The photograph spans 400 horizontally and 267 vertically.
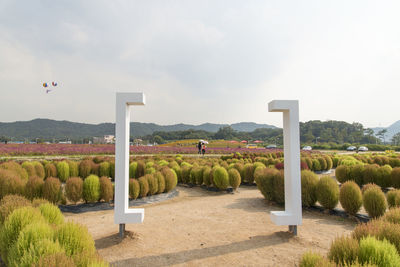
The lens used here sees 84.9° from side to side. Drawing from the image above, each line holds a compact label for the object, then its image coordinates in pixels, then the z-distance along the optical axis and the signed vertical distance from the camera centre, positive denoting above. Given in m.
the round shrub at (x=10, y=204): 3.24 -0.95
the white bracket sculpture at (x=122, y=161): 4.07 -0.34
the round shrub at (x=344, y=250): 2.14 -1.09
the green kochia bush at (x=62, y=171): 10.58 -1.32
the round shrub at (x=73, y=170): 10.90 -1.31
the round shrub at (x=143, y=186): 7.46 -1.46
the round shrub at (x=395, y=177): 8.43 -1.37
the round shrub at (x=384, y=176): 8.79 -1.40
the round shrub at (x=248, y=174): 10.48 -1.50
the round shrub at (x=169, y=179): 8.51 -1.40
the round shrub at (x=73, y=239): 2.35 -1.04
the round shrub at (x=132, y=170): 9.95 -1.21
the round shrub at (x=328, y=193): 5.79 -1.36
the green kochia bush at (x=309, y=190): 6.14 -1.34
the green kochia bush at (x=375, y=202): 5.03 -1.40
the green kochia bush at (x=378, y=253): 1.95 -1.02
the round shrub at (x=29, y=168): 9.34 -1.05
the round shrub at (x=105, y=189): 6.71 -1.42
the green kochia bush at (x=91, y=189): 6.57 -1.37
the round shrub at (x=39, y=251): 1.96 -1.00
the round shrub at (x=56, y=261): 1.75 -0.96
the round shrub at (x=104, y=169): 11.25 -1.31
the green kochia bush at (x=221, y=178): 8.87 -1.44
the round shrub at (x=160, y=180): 8.15 -1.38
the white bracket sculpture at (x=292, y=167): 4.22 -0.48
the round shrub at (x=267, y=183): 6.94 -1.29
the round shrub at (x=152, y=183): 7.83 -1.43
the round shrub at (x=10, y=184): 5.77 -1.09
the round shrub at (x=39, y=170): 9.73 -1.16
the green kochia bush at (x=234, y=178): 8.98 -1.47
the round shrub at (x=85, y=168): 10.92 -1.23
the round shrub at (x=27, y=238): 2.22 -0.99
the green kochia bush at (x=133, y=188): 7.19 -1.49
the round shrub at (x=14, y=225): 2.71 -1.02
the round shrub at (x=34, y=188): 5.92 -1.20
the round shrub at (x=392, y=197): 5.14 -1.32
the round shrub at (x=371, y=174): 9.09 -1.34
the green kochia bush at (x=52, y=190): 5.99 -1.27
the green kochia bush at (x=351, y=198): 5.40 -1.39
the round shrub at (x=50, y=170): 10.25 -1.24
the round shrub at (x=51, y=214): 3.29 -1.07
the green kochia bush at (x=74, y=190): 6.45 -1.36
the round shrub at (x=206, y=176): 9.59 -1.48
